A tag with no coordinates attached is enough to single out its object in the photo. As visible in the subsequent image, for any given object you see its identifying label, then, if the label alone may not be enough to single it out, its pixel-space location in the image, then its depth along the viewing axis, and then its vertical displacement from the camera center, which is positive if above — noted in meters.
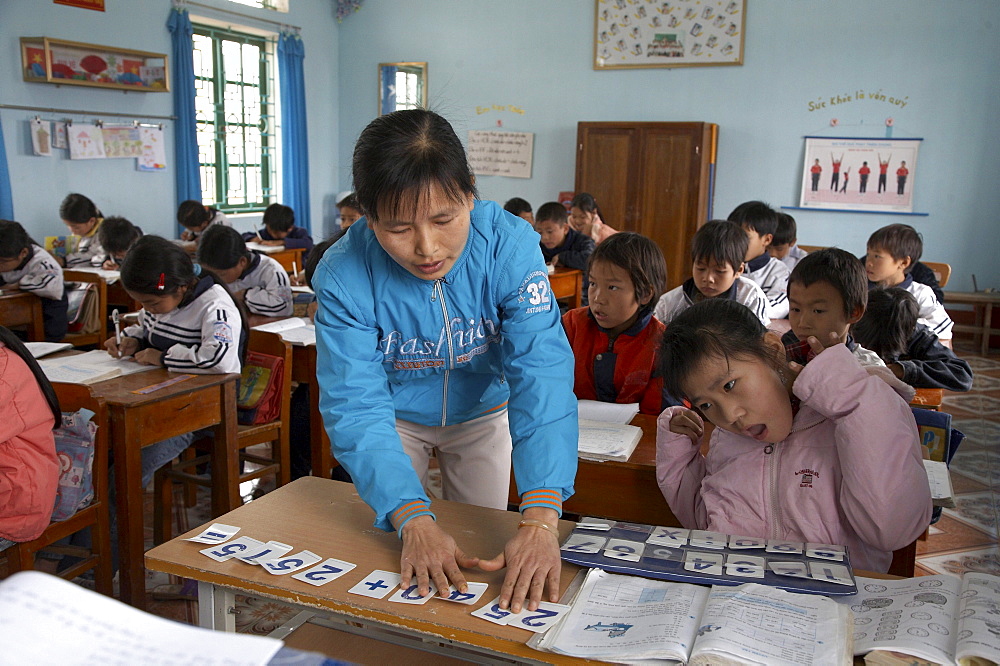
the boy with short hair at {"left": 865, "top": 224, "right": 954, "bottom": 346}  3.59 -0.30
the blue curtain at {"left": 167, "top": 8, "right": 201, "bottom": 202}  6.66 +0.54
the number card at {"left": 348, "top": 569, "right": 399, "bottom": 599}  1.03 -0.52
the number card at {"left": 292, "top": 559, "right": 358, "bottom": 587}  1.07 -0.52
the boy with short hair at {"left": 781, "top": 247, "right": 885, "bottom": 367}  2.21 -0.30
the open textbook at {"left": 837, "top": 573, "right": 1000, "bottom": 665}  0.86 -0.48
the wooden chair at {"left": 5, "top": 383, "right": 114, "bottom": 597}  1.98 -0.85
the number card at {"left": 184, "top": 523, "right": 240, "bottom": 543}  1.19 -0.52
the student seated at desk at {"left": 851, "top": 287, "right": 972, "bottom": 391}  2.48 -0.49
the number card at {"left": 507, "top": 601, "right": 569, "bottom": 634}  0.95 -0.51
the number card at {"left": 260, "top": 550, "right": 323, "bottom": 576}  1.09 -0.52
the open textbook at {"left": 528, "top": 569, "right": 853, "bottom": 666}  0.85 -0.48
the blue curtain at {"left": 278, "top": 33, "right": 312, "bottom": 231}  7.85 +0.44
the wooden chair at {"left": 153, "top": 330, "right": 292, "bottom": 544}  2.49 -0.94
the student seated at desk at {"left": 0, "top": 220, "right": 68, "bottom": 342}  3.88 -0.50
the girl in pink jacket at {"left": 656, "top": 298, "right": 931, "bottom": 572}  1.25 -0.40
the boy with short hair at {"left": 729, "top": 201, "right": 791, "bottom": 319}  4.04 -0.32
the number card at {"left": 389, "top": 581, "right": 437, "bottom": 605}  1.01 -0.51
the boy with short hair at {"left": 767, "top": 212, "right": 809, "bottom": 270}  4.79 -0.32
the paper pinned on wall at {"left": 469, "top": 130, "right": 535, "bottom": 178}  7.91 +0.26
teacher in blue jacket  1.08 -0.25
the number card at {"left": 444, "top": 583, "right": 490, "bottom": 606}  1.01 -0.51
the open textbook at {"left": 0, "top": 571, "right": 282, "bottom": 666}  0.39 -0.23
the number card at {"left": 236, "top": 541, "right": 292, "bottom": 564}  1.12 -0.52
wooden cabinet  6.82 +0.04
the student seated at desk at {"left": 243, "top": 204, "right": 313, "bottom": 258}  6.36 -0.42
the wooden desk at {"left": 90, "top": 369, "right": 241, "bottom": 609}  2.12 -0.68
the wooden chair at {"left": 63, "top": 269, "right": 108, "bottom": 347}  4.21 -0.72
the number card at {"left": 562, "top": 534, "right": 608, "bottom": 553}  1.14 -0.50
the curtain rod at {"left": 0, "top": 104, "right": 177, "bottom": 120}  5.69 +0.42
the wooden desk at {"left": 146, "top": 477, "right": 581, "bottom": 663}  0.96 -0.52
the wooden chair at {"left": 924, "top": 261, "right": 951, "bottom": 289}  4.49 -0.45
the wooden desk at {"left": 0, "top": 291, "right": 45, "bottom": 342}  3.79 -0.66
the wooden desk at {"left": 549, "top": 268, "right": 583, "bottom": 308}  4.92 -0.63
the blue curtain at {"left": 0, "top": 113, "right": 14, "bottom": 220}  5.59 -0.17
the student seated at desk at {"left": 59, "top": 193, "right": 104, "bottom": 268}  5.40 -0.34
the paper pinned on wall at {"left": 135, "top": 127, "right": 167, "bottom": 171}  6.60 +0.16
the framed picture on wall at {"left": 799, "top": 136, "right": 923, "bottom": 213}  6.48 +0.10
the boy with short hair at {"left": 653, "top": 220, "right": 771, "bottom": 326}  3.03 -0.33
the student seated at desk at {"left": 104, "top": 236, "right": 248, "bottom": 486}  2.45 -0.46
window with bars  7.18 +0.49
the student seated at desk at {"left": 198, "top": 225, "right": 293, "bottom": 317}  3.64 -0.45
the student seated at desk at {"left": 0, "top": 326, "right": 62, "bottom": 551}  1.77 -0.61
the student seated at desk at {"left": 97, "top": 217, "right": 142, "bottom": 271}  4.73 -0.39
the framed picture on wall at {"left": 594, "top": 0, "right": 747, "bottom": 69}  6.92 +1.28
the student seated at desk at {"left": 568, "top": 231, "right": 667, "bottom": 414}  2.23 -0.40
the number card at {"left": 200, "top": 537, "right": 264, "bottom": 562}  1.14 -0.52
